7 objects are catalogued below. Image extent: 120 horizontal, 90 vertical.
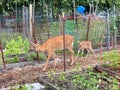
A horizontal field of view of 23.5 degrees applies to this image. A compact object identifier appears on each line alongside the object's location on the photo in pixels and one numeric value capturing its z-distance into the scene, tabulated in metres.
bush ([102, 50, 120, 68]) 6.94
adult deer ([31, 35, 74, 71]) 7.53
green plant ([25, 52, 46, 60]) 8.49
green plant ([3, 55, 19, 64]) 8.39
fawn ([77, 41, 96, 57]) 9.15
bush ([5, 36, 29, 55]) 8.93
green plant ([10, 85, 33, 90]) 5.41
